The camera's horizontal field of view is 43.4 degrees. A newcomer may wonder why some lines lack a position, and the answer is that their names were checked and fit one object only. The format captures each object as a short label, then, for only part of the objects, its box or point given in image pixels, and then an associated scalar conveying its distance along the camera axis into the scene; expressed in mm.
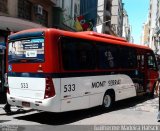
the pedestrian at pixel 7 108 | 6461
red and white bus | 5677
